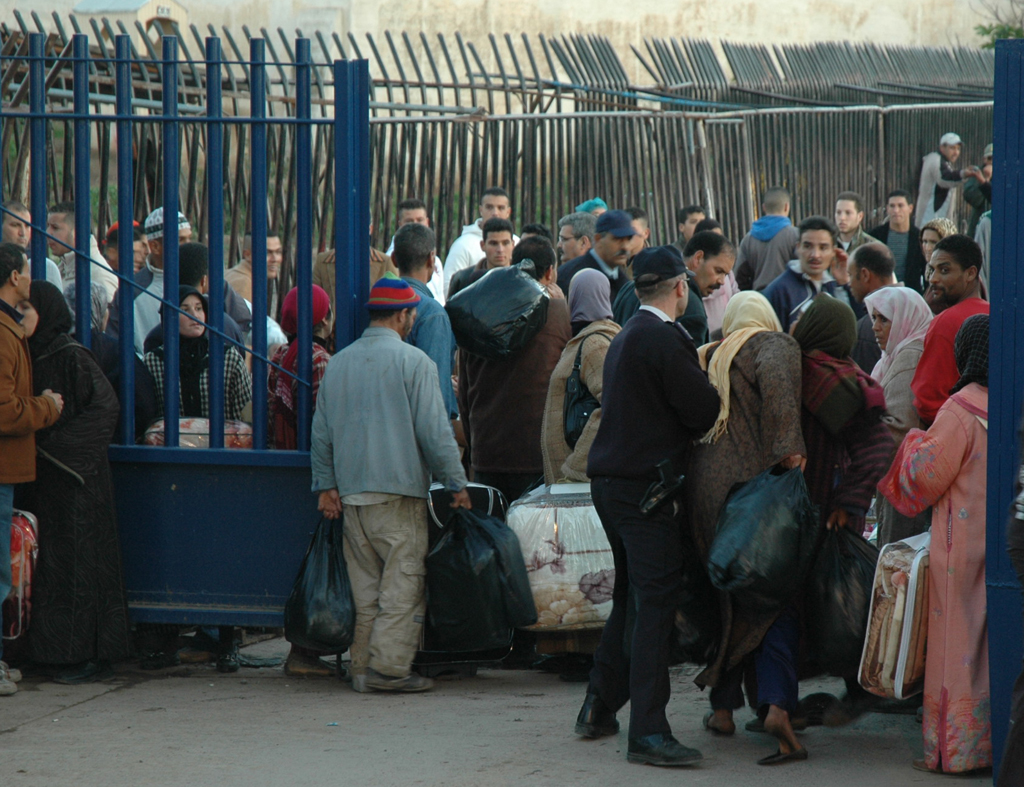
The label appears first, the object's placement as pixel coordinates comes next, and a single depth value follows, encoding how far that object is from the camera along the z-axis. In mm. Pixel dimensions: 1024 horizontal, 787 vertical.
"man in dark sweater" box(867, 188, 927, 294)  21469
